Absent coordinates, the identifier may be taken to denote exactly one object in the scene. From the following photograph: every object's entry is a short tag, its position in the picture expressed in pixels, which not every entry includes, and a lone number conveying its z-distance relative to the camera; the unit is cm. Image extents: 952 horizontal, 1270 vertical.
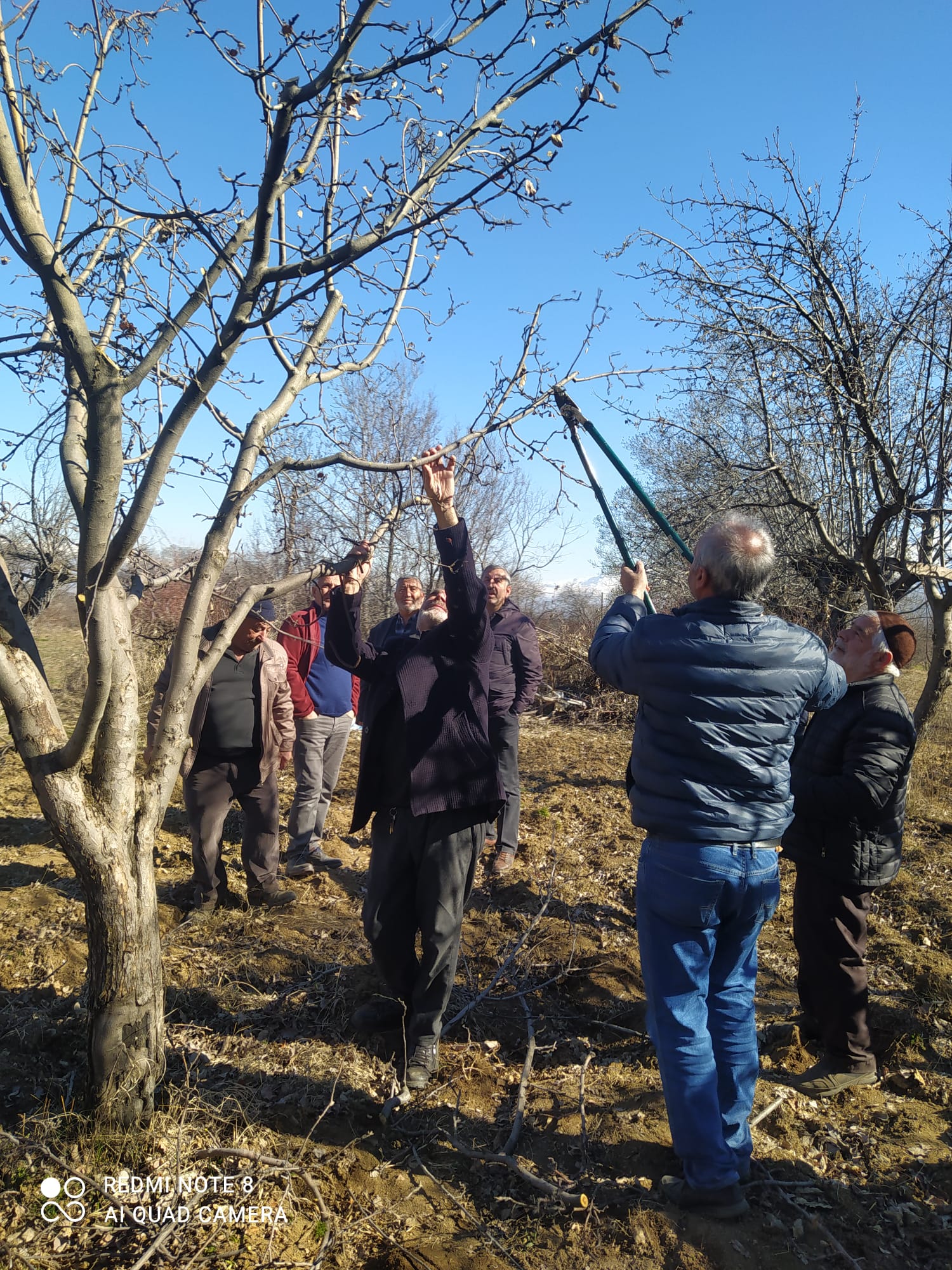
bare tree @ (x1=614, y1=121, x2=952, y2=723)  579
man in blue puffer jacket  245
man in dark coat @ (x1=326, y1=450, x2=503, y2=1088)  312
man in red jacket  553
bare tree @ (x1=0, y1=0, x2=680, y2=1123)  227
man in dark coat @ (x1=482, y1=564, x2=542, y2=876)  551
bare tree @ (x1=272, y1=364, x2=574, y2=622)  303
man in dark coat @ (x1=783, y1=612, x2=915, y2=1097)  318
